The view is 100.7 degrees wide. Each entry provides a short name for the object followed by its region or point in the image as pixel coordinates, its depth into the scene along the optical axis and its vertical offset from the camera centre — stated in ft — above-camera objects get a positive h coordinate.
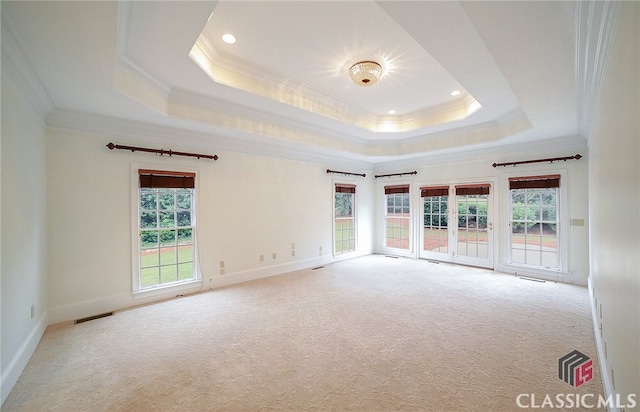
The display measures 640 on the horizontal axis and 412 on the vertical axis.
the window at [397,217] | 22.41 -1.07
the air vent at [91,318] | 10.41 -4.42
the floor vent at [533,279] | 15.26 -4.49
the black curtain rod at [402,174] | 21.38 +2.58
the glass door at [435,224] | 20.12 -1.56
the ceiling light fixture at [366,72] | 9.98 +5.13
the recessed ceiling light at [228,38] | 8.57 +5.55
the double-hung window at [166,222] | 12.48 -0.73
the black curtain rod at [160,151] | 11.50 +2.66
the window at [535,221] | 15.69 -1.10
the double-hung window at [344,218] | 21.34 -1.09
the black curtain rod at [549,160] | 14.71 +2.53
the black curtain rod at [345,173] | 20.17 +2.60
